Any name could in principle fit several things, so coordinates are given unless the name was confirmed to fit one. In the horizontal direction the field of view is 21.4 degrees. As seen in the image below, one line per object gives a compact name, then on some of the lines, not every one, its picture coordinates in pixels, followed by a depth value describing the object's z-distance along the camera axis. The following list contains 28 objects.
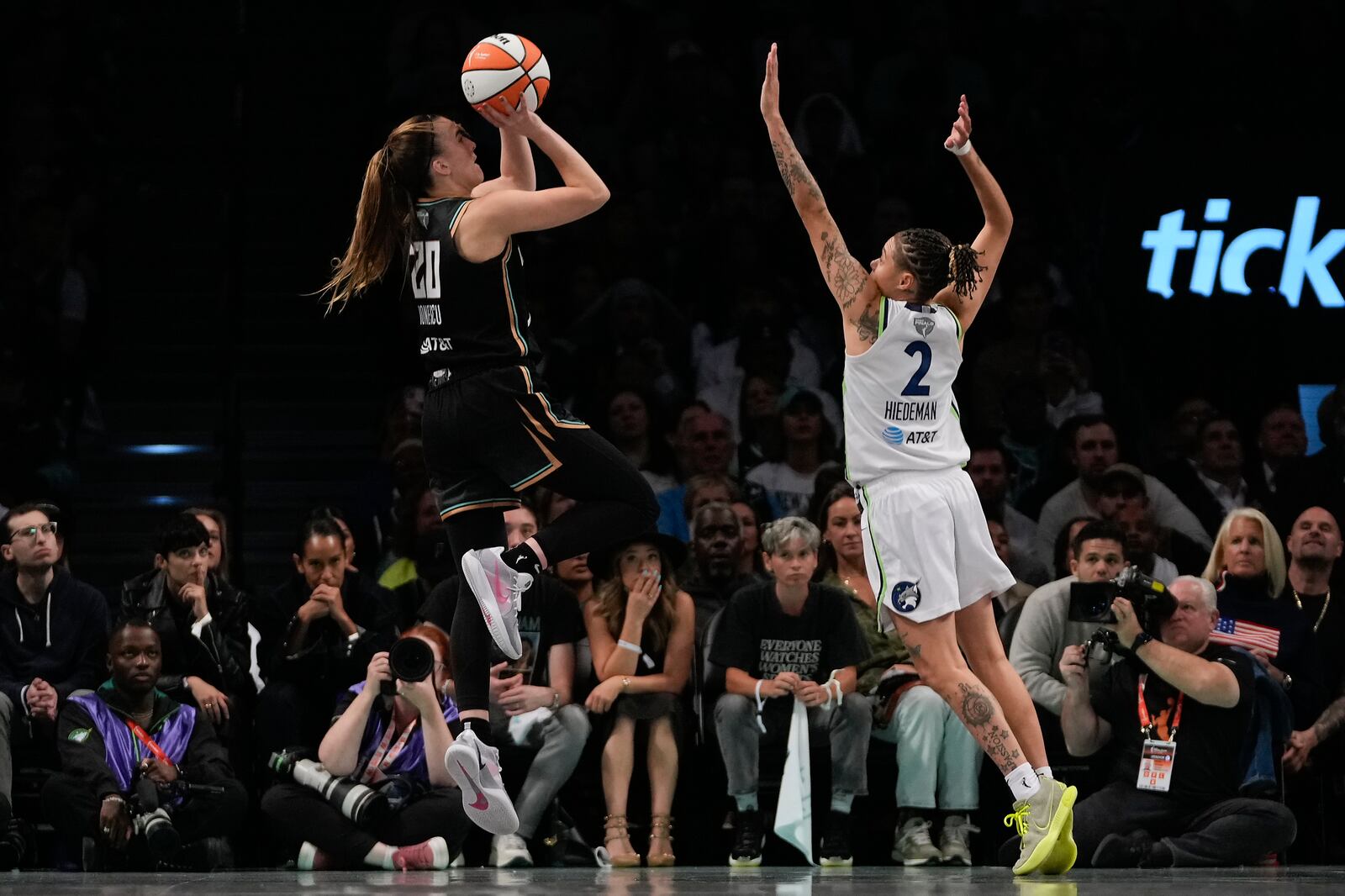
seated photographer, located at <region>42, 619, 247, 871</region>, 16.24
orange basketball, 11.88
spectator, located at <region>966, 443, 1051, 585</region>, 19.84
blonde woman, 17.57
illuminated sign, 23.54
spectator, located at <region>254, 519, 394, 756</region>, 17.38
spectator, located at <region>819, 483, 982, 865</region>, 16.97
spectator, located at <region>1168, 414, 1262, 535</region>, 21.03
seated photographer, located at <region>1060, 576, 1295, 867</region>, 15.44
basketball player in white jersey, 12.84
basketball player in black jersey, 12.21
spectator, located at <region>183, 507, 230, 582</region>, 18.36
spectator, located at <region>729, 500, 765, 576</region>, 19.27
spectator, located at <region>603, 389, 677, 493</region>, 21.20
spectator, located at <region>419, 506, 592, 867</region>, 17.06
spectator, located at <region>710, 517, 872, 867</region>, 17.08
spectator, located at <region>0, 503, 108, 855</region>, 17.65
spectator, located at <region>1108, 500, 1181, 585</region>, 19.06
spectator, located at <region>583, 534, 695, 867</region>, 17.21
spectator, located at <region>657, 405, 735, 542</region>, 20.52
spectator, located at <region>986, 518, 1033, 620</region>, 18.53
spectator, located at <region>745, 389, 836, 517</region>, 20.88
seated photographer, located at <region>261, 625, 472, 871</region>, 16.41
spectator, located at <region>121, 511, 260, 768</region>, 17.47
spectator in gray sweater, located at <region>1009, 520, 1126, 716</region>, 17.11
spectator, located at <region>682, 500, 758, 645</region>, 18.90
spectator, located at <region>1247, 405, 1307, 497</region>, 21.42
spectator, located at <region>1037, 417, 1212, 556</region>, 20.09
